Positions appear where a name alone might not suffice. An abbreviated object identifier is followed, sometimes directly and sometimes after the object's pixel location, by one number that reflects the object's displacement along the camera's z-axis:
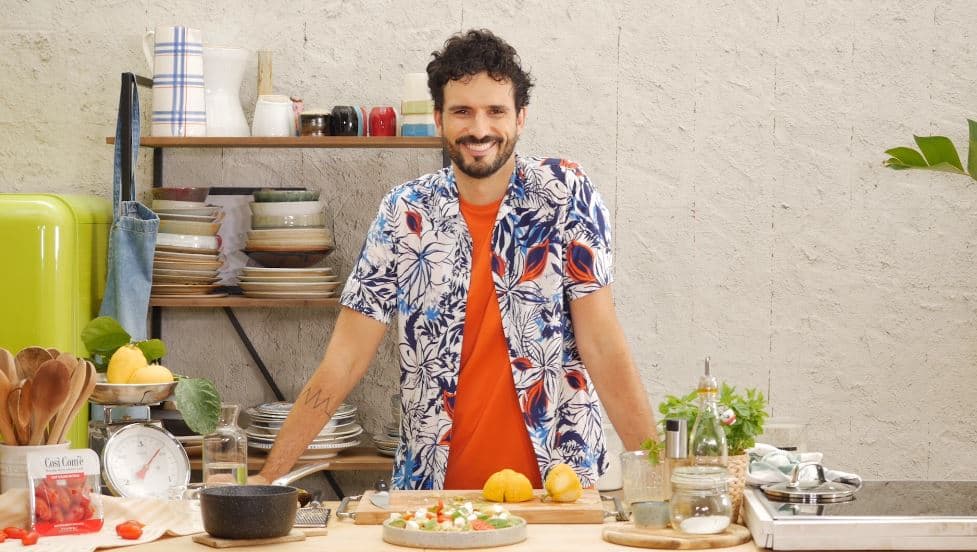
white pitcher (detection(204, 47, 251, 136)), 3.46
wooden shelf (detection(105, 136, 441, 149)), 3.35
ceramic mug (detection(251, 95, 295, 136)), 3.41
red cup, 3.41
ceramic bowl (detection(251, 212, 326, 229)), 3.45
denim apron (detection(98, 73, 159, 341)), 3.30
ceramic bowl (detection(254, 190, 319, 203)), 3.44
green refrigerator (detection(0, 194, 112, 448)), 3.21
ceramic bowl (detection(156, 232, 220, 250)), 3.41
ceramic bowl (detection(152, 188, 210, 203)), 3.47
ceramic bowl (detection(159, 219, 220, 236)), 3.44
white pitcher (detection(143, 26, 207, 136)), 3.38
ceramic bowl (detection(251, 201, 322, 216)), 3.44
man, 2.67
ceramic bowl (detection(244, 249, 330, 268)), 3.45
